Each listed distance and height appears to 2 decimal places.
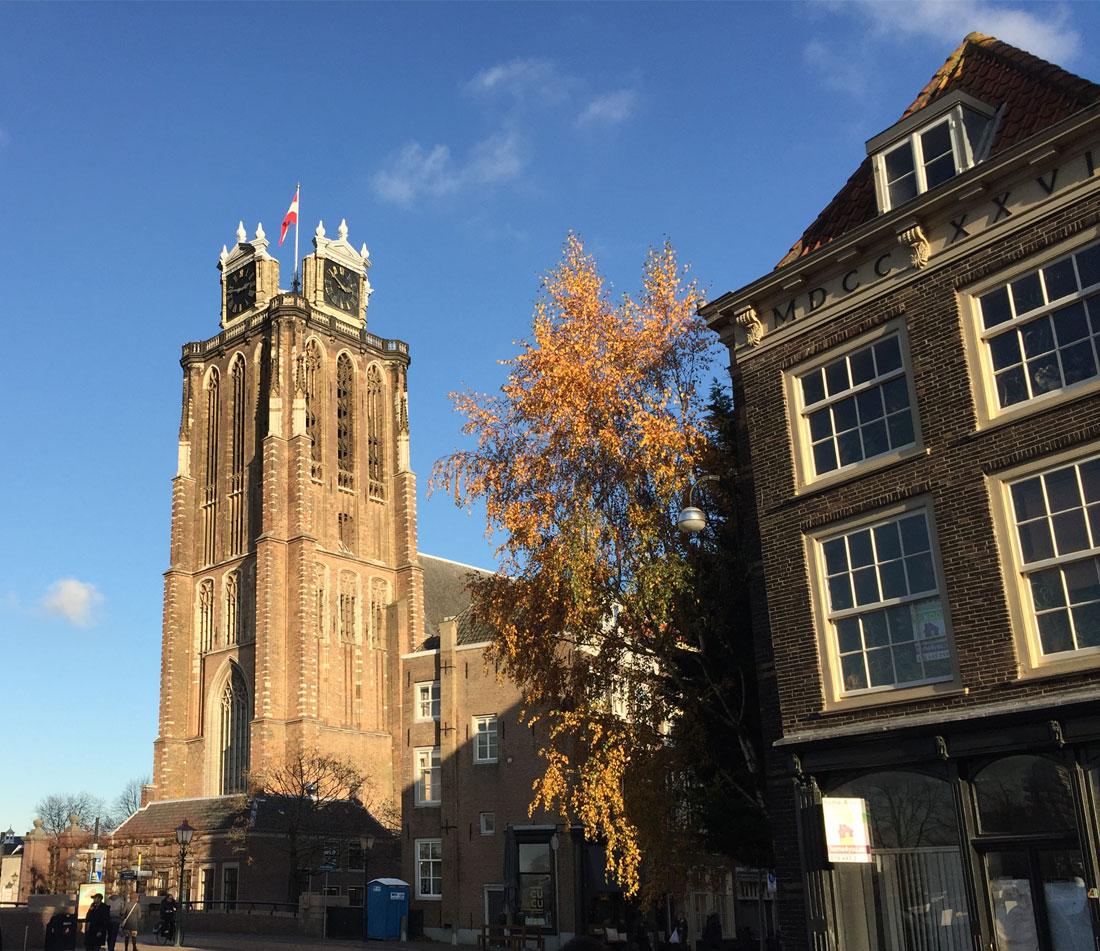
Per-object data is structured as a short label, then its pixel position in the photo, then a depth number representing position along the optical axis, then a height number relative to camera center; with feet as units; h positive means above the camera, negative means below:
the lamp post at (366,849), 158.97 -0.84
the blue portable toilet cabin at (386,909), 129.49 -7.12
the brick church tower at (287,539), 219.00 +60.27
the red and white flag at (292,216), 272.10 +140.42
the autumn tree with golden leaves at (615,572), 63.82 +13.92
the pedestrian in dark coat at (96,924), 84.12 -4.55
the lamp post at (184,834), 117.50 +1.92
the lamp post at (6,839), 199.43 +4.80
